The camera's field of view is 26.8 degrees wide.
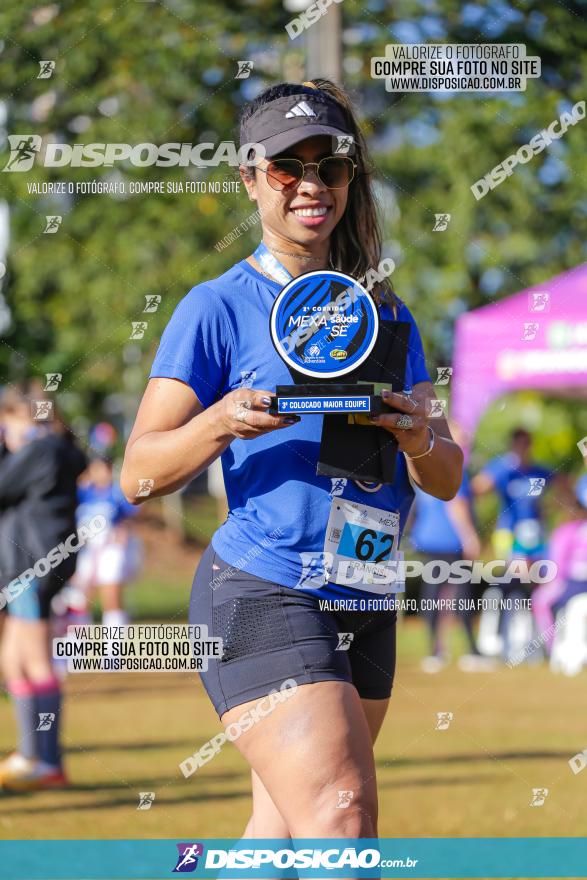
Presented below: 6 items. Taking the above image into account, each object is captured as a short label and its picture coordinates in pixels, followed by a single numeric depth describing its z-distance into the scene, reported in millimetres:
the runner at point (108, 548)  10734
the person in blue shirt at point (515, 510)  10391
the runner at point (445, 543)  10016
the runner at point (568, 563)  10141
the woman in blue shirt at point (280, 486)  2359
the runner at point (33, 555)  5902
